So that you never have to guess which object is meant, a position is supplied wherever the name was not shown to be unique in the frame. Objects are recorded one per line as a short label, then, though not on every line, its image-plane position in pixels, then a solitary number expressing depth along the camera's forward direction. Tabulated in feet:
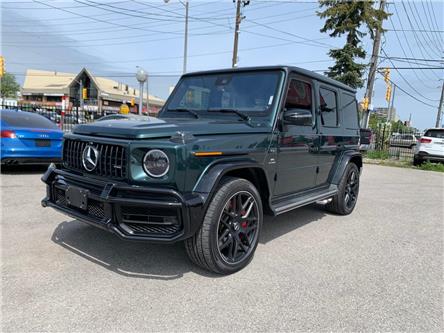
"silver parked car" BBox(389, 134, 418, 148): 69.92
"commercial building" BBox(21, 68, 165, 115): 224.94
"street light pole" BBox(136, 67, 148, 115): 45.81
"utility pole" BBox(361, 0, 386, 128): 61.46
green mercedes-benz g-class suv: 8.92
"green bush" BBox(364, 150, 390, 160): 56.65
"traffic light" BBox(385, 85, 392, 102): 79.81
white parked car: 43.60
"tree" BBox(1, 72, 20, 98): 222.48
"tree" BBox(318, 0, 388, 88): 62.80
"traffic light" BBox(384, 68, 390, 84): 68.73
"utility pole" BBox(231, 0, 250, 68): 65.05
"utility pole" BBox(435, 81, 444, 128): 121.44
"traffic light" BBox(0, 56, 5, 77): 58.54
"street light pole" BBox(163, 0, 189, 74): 68.08
